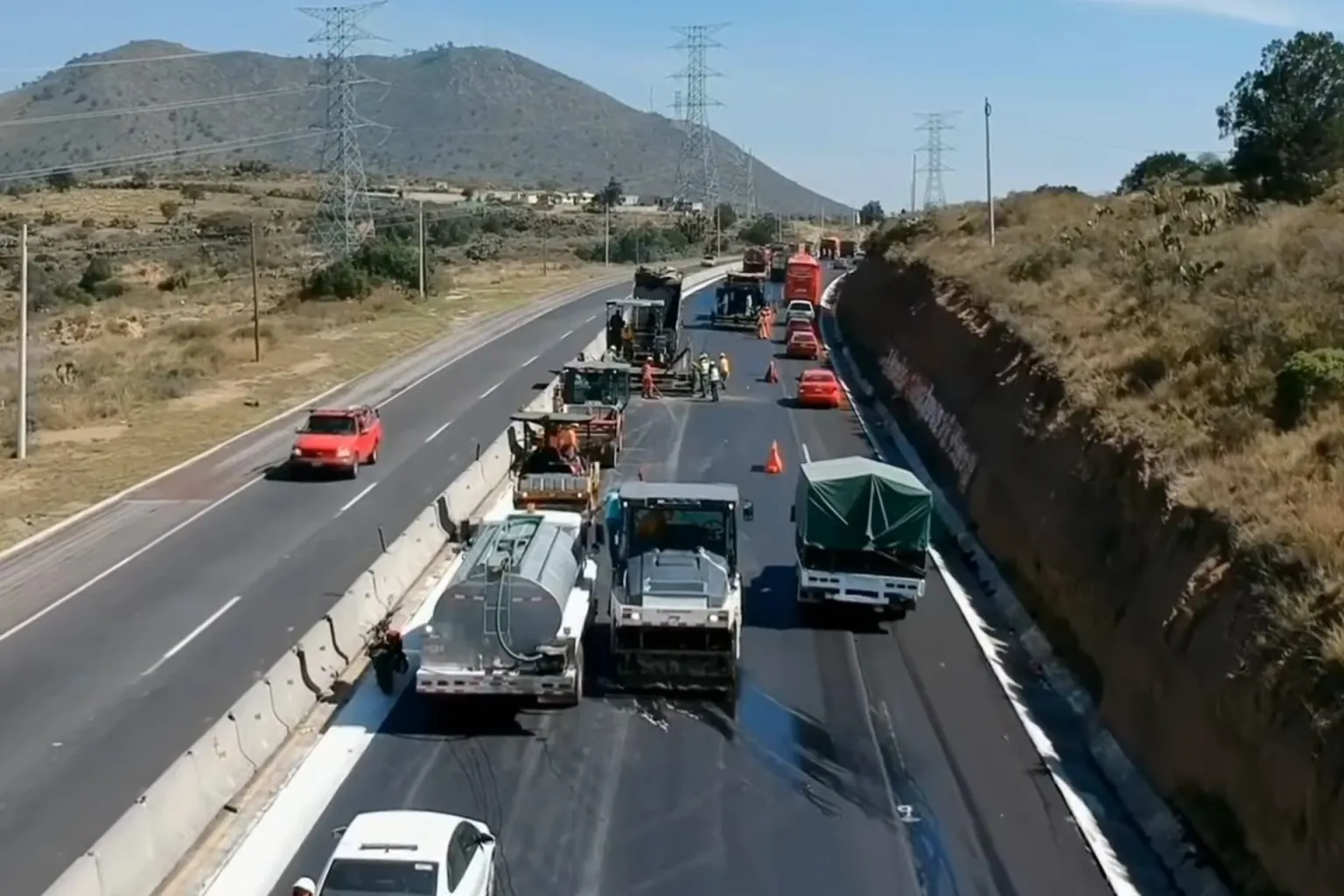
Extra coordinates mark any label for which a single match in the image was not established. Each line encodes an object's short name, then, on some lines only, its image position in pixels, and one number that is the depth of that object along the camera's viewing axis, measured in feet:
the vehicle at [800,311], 230.91
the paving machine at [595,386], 136.26
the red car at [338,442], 122.62
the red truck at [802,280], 264.72
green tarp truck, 82.02
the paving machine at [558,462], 108.27
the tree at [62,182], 559.06
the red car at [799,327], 214.90
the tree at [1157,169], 302.45
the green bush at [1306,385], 78.59
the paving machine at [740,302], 243.19
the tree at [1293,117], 180.55
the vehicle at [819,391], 162.71
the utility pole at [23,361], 131.54
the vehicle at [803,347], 207.10
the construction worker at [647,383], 169.68
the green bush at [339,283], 274.57
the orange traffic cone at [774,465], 125.59
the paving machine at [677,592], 69.77
